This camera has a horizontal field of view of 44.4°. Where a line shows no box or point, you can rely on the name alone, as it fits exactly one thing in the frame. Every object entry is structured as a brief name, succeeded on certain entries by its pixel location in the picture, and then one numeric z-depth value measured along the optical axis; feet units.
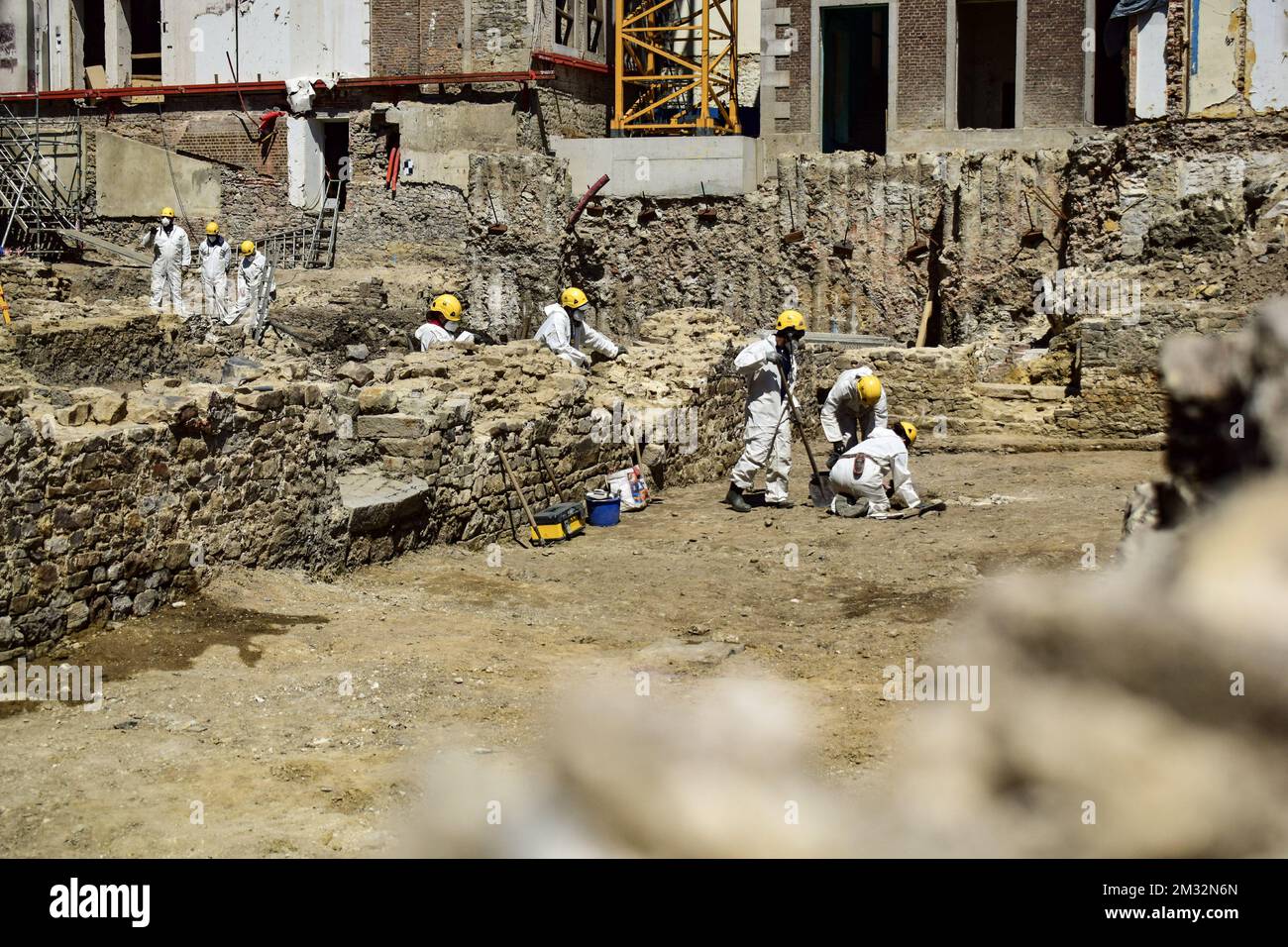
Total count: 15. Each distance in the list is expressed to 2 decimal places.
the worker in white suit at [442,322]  48.16
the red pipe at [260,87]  93.04
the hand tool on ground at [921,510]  43.65
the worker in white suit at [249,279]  73.15
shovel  46.19
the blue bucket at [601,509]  44.01
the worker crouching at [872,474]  43.88
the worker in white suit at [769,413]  47.16
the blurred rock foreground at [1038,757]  6.07
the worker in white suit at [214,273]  74.54
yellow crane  90.63
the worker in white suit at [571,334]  49.60
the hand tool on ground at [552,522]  40.88
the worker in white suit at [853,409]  44.32
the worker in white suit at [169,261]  77.20
